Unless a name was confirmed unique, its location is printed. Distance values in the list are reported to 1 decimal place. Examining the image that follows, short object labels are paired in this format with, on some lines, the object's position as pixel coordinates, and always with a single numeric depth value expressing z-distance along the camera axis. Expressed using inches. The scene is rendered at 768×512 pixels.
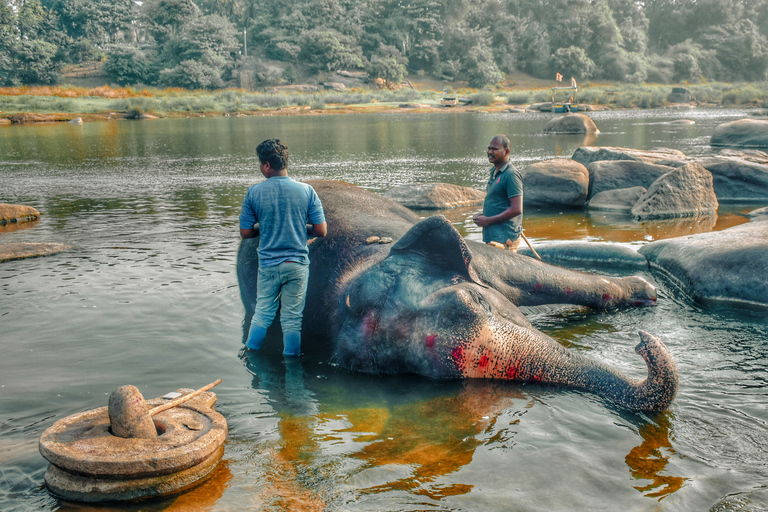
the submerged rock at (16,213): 555.2
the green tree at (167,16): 3814.0
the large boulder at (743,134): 951.6
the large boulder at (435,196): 577.3
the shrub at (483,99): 2856.8
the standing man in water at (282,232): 234.2
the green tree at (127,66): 3339.1
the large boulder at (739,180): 552.9
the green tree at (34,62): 3100.4
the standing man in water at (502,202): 302.7
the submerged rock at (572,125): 1381.6
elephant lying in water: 183.3
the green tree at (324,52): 3651.6
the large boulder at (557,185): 559.2
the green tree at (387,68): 3695.9
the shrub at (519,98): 2901.1
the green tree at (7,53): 3053.6
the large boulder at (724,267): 287.6
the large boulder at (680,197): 499.5
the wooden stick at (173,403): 160.9
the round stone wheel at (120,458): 142.4
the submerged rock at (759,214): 442.6
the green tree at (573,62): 3934.5
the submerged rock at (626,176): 573.3
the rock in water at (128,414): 151.5
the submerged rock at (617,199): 541.6
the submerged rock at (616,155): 633.0
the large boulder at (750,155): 647.3
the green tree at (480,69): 3858.3
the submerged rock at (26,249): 410.0
